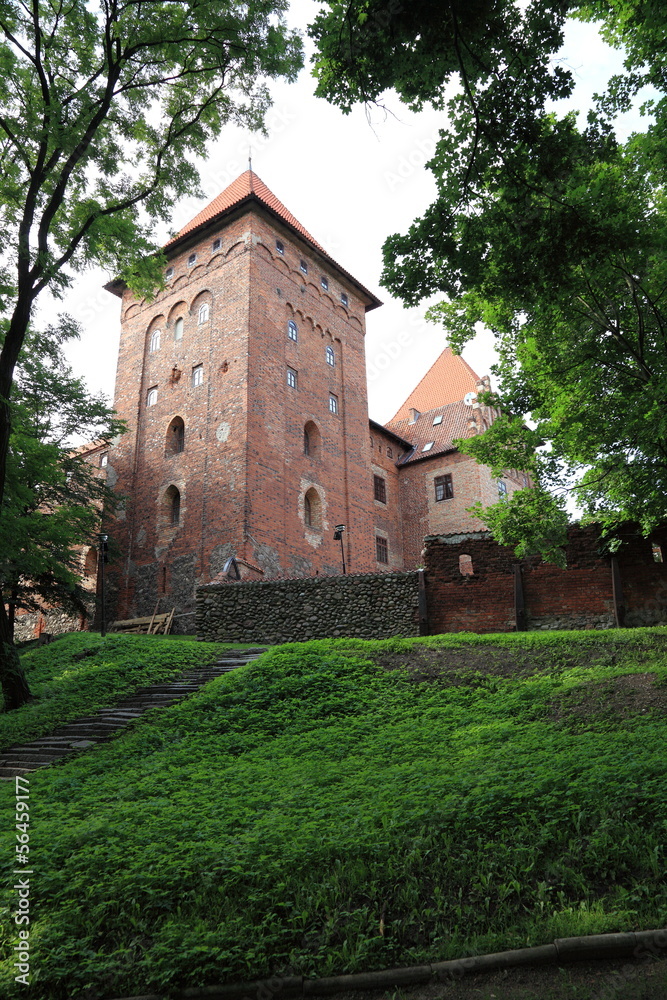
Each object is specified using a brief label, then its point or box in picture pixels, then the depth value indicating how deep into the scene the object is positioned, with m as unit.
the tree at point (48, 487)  10.14
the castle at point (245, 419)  21.22
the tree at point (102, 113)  8.91
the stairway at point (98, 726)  8.15
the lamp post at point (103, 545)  17.22
